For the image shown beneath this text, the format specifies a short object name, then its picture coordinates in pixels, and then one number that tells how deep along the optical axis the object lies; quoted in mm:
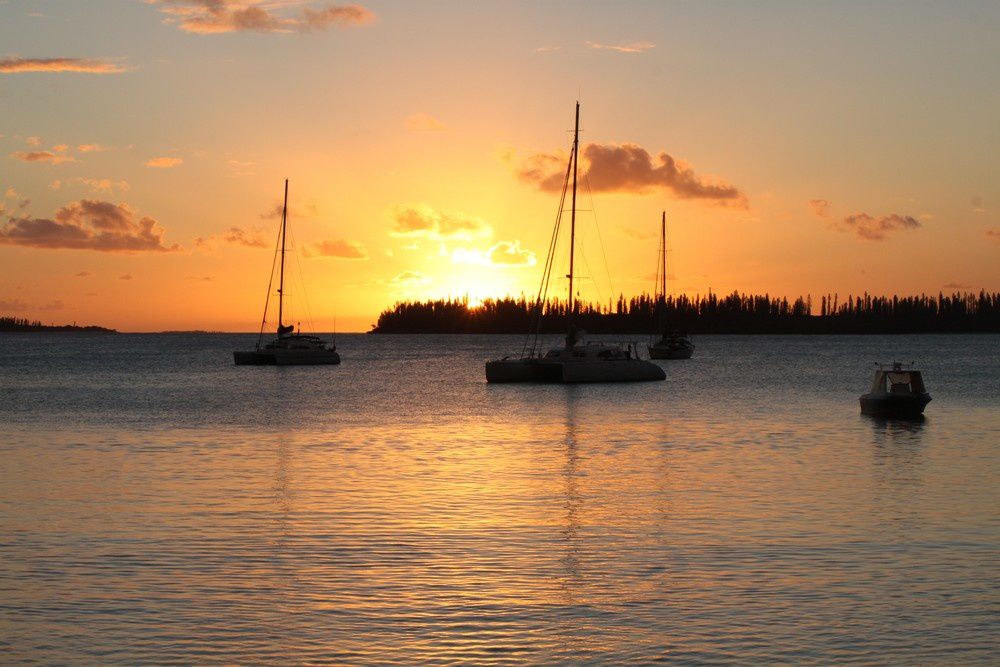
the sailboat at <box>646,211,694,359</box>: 153125
